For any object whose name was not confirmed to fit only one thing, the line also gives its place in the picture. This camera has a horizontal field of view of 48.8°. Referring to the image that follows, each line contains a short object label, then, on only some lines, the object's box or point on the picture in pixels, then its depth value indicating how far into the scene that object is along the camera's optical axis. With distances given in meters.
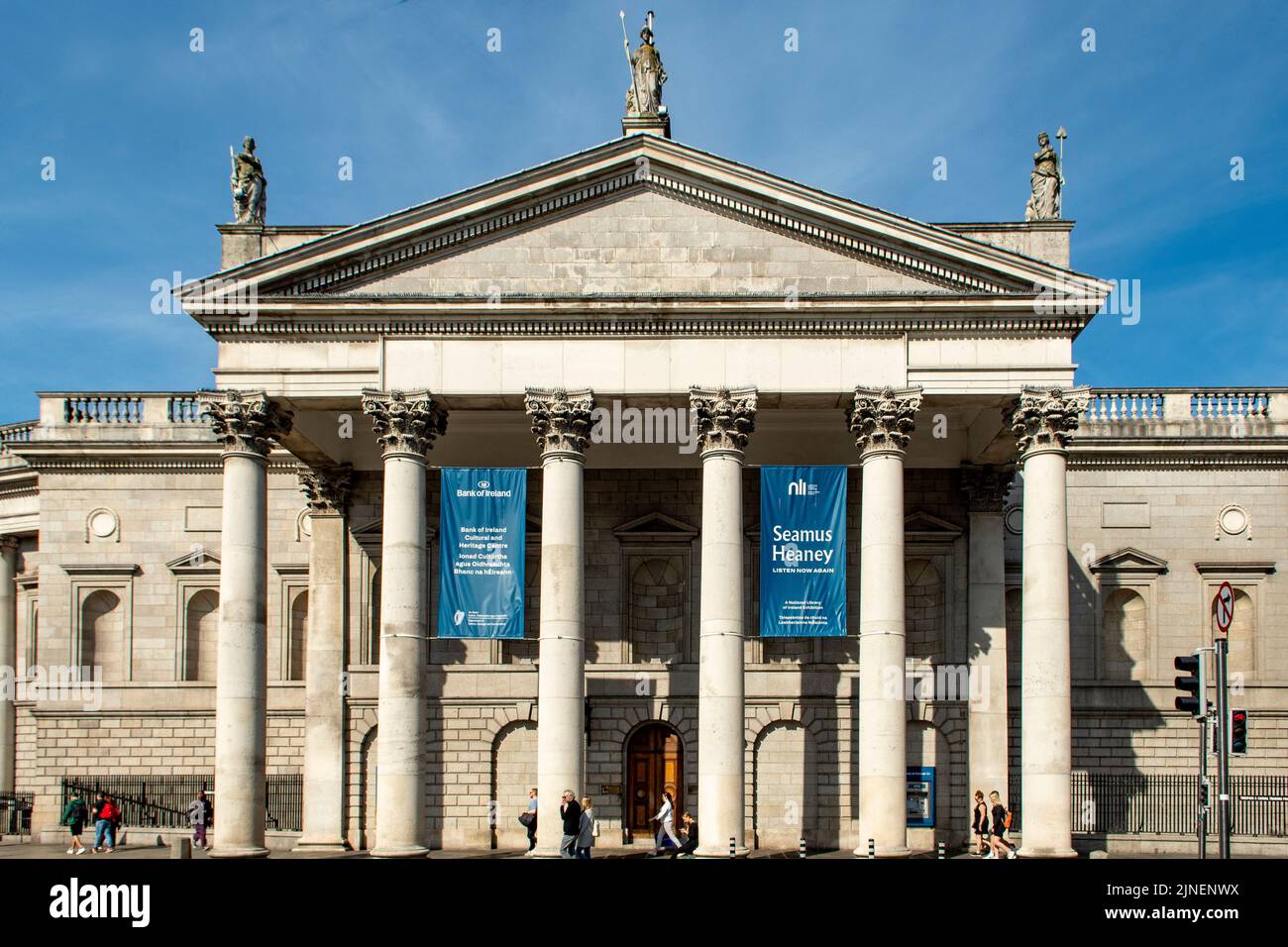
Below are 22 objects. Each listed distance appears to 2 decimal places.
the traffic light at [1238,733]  23.84
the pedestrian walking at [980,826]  33.38
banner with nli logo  32.06
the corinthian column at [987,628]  36.59
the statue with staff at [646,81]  34.56
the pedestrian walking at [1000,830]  31.92
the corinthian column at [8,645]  45.34
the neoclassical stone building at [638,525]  31.92
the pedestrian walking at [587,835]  29.85
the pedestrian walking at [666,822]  31.77
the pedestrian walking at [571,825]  29.70
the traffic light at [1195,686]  23.70
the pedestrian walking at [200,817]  38.47
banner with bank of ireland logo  32.12
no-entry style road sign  23.62
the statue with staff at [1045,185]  36.28
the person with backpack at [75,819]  35.34
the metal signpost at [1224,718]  22.36
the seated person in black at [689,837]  31.33
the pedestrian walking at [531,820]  31.92
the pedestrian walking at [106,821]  36.28
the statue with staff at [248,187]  35.84
